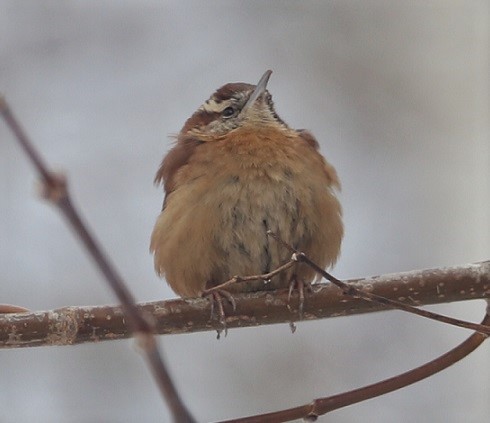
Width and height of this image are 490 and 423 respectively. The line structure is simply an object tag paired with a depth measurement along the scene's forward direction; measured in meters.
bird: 7.29
